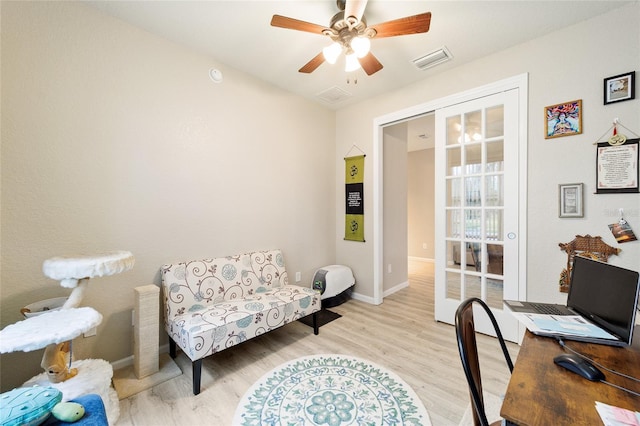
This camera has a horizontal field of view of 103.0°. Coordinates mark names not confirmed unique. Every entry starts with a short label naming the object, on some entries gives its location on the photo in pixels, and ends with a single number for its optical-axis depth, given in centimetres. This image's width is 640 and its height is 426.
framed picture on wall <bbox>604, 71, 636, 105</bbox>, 184
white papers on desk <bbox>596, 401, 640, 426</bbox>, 64
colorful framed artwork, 205
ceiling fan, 164
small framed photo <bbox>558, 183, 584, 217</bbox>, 205
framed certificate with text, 184
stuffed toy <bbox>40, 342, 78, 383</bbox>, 143
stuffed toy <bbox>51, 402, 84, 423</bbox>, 99
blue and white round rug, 152
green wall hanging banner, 355
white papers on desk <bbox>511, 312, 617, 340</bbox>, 107
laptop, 100
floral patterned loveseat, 185
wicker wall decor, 195
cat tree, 121
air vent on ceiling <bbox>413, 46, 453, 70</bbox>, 241
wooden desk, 67
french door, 239
